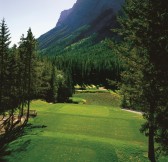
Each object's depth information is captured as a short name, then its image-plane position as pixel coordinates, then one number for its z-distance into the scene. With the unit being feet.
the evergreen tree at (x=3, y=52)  139.03
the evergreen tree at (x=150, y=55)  67.97
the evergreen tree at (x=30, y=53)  155.43
